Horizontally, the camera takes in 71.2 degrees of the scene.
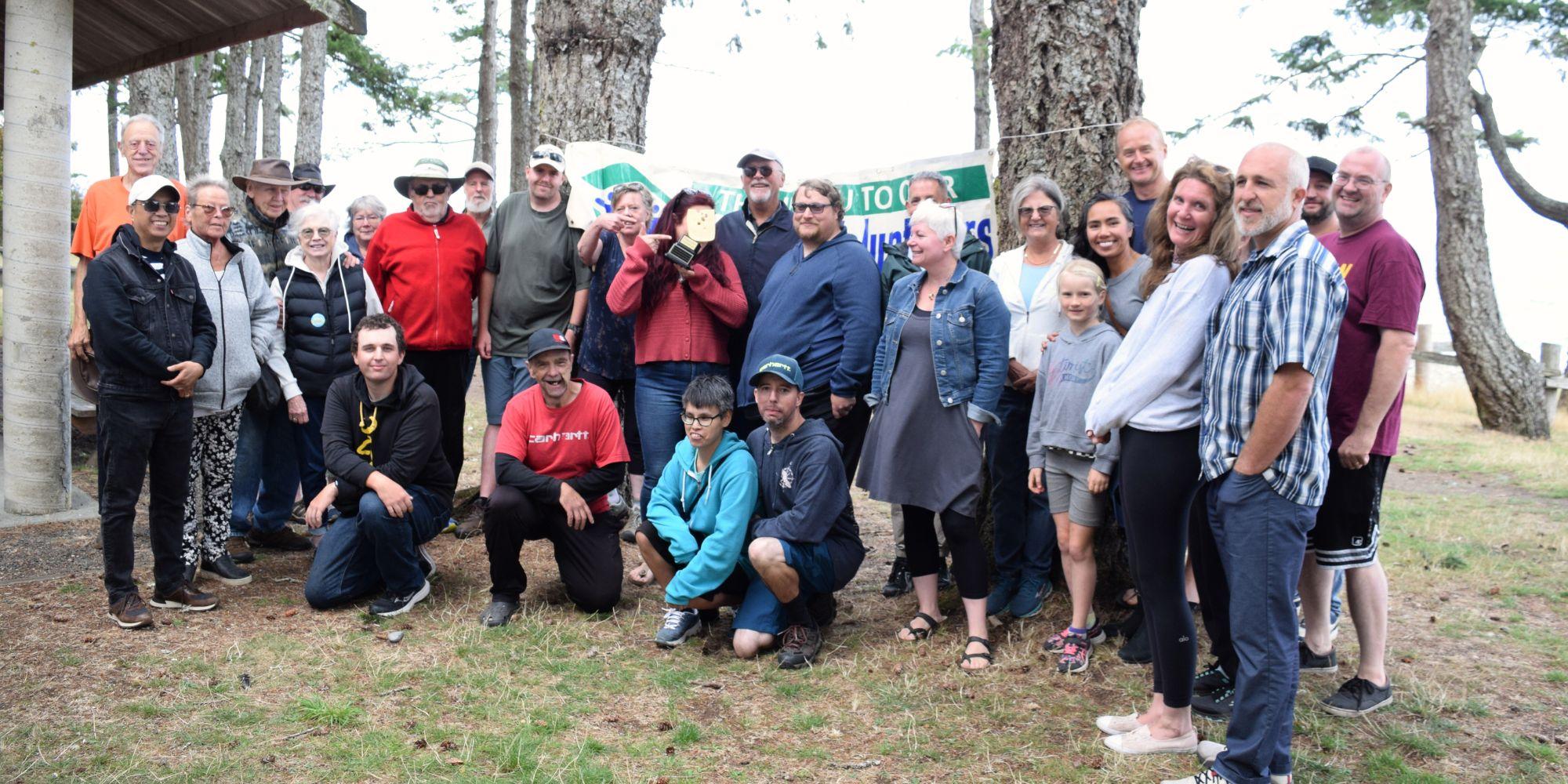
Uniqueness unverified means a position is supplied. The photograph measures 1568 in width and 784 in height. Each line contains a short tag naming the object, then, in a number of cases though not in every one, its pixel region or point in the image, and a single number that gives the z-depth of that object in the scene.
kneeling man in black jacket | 4.92
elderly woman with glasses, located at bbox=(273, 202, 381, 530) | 5.63
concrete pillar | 5.97
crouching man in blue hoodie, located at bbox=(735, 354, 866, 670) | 4.45
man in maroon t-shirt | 3.63
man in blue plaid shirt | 2.90
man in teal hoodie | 4.52
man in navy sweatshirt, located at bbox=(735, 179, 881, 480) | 4.94
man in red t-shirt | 4.88
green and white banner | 5.75
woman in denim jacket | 4.41
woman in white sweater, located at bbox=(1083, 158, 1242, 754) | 3.23
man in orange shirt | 5.57
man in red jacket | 5.81
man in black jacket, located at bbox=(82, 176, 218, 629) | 4.39
